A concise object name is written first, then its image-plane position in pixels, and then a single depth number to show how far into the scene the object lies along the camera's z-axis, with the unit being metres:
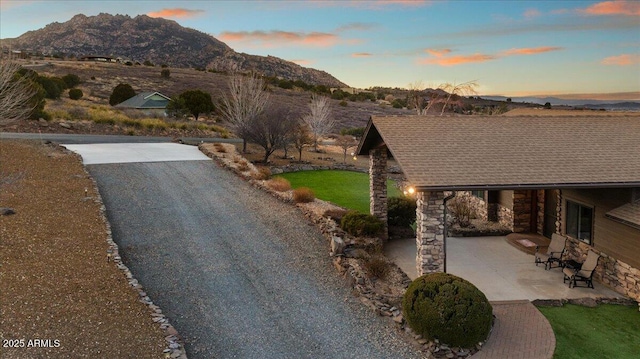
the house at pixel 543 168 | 11.72
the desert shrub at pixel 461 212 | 18.67
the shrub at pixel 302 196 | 20.45
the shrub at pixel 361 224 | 16.30
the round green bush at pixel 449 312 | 9.34
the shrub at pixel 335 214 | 17.98
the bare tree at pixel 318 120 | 41.00
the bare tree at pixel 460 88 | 50.47
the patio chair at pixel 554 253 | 14.34
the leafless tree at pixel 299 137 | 34.97
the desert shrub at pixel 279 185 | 22.58
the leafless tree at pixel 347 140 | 43.53
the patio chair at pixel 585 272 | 12.89
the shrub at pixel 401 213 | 17.97
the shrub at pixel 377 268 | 13.36
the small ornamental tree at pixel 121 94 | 60.43
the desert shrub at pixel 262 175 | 24.93
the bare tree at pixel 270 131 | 32.28
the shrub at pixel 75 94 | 57.34
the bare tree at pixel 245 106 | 34.42
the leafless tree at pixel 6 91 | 20.58
